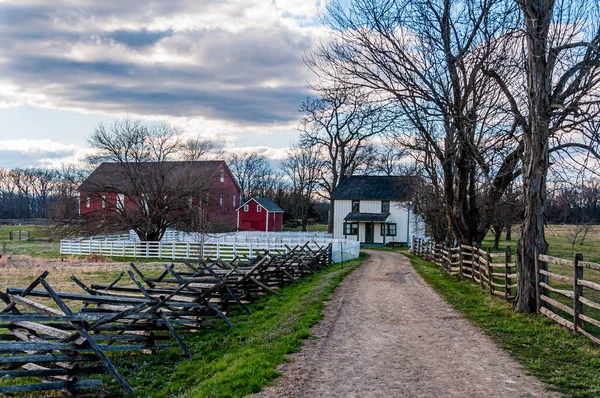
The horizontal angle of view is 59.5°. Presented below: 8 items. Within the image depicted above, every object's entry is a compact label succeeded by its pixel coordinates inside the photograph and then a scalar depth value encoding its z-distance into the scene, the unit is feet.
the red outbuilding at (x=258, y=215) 183.11
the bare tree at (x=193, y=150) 132.16
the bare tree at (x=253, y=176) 276.62
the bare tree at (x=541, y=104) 36.27
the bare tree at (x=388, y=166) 83.72
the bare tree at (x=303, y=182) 217.60
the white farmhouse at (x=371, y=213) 157.38
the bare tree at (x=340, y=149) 160.26
